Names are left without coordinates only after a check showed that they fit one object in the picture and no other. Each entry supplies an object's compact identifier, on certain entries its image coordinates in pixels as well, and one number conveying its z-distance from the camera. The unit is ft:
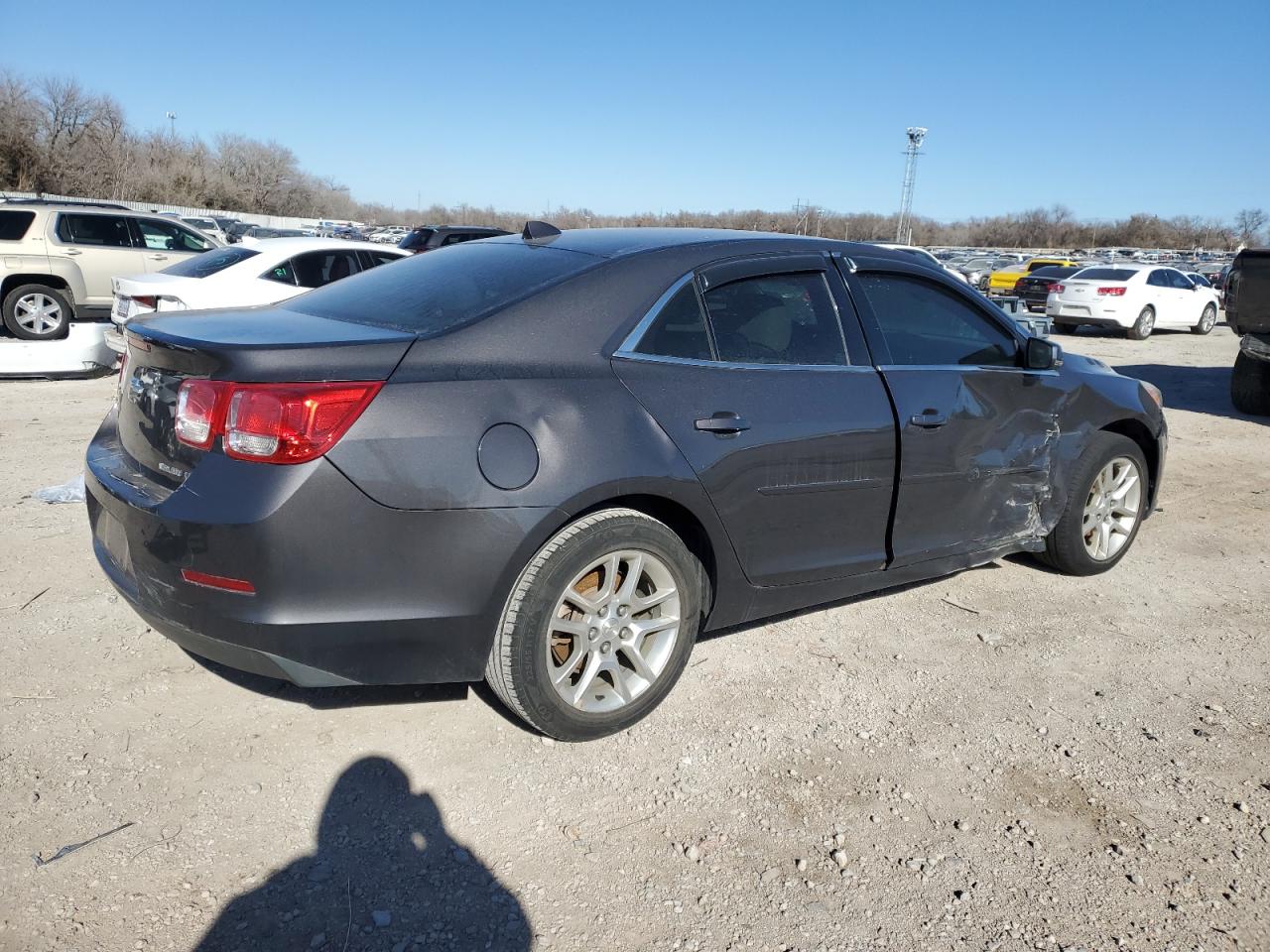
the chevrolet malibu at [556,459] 8.70
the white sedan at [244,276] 28.22
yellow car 93.91
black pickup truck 30.40
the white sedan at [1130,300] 63.41
